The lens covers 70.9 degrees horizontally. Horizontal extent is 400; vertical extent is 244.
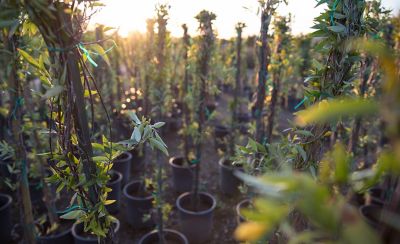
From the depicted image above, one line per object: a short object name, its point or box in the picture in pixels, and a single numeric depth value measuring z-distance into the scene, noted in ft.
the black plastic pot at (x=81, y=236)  7.55
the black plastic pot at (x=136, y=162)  14.03
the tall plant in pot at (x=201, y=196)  8.60
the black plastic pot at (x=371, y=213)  9.84
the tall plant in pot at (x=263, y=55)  6.90
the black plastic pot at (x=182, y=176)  11.90
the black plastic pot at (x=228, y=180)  12.03
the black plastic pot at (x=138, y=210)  9.92
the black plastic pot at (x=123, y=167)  12.14
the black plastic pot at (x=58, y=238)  8.08
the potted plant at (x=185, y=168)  11.46
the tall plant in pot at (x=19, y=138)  5.16
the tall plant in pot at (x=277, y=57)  9.55
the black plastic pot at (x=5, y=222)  8.80
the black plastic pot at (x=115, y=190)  10.34
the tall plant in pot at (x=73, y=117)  2.84
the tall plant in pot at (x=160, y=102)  7.88
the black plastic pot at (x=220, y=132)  16.82
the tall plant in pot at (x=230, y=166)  12.02
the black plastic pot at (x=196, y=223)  9.21
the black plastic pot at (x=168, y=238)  8.38
